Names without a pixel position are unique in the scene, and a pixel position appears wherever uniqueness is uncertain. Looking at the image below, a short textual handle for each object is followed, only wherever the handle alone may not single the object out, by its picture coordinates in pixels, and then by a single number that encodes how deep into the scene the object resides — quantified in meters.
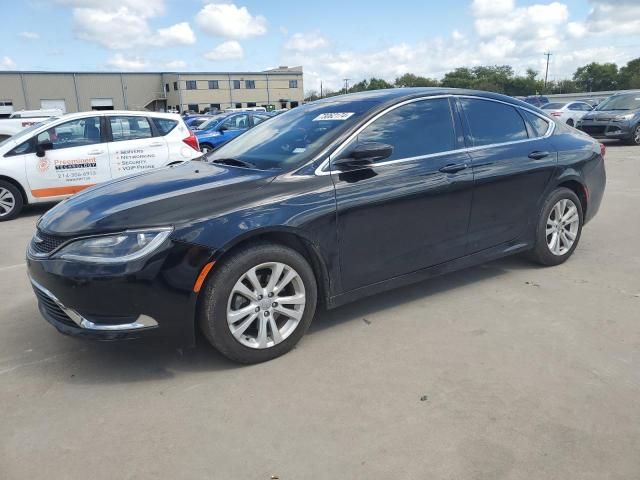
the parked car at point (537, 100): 29.45
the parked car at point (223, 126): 15.44
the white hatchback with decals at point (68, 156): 7.95
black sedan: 2.87
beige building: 70.06
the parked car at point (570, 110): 20.47
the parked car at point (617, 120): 16.09
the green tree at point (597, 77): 83.19
